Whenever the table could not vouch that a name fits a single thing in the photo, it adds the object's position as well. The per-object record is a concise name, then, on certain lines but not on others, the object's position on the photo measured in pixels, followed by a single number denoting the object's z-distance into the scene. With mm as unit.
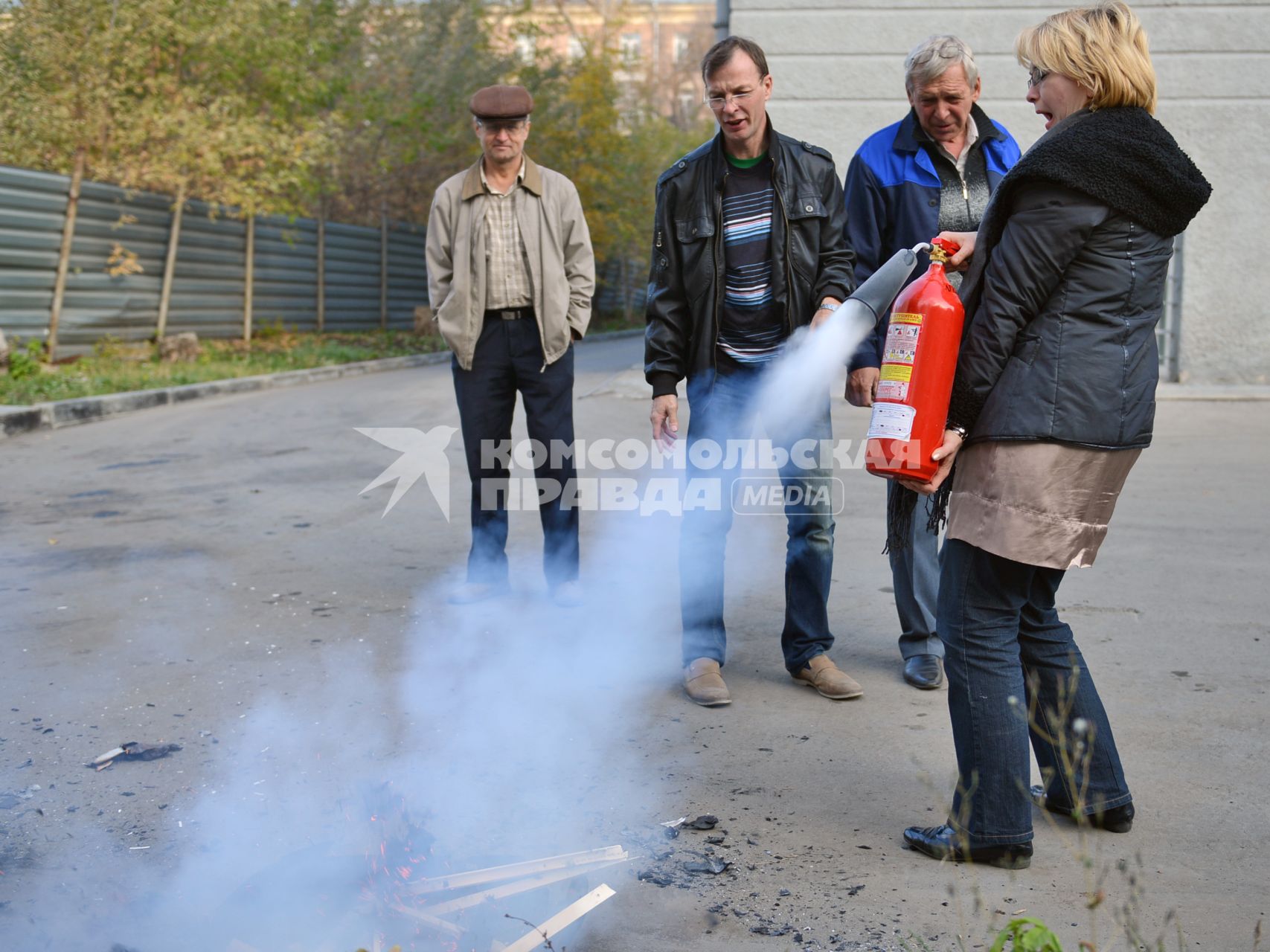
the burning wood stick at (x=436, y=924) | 2488
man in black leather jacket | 4152
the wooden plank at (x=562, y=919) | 2494
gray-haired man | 4113
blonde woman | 2697
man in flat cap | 5395
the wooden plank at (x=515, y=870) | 2697
